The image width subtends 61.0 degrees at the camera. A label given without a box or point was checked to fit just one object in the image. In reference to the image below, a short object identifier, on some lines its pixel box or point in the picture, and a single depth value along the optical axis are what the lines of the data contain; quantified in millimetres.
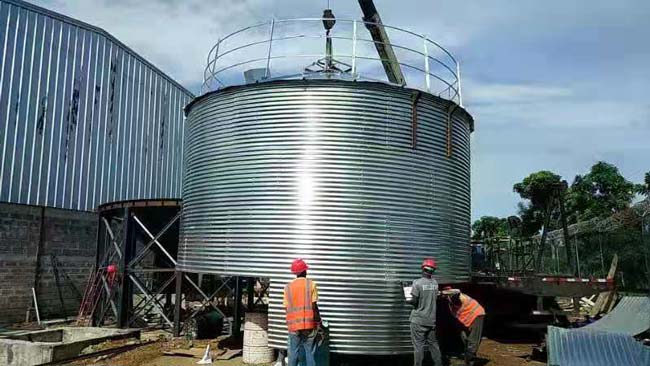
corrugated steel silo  10297
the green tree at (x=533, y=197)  39625
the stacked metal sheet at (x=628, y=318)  11555
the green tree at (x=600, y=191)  36812
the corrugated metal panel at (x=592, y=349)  9352
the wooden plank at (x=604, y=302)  16717
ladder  18078
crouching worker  10664
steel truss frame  15577
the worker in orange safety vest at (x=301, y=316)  8633
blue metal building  18188
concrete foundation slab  11867
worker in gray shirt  9531
